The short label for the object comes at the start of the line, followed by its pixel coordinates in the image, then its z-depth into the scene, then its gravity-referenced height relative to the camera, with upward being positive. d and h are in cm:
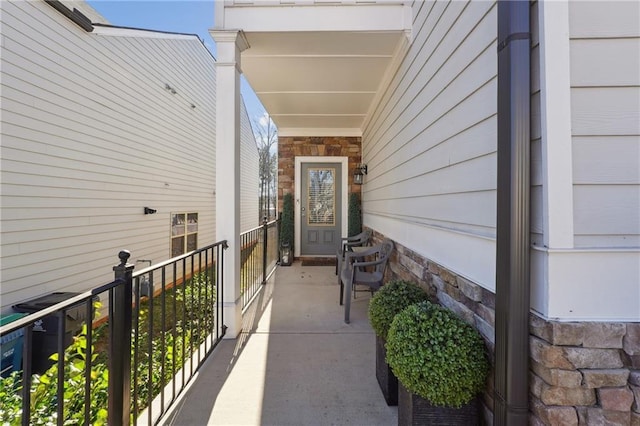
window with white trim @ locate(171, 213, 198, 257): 658 -49
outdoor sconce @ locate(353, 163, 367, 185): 570 +74
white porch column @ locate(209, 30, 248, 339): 272 +45
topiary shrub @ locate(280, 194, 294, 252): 609 -24
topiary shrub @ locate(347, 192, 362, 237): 602 -9
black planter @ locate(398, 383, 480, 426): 138 -93
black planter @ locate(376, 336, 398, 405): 181 -104
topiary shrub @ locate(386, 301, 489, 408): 127 -64
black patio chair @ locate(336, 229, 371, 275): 475 -51
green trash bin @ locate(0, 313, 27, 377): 287 -138
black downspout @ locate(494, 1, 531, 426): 110 -3
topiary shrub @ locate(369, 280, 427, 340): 182 -56
